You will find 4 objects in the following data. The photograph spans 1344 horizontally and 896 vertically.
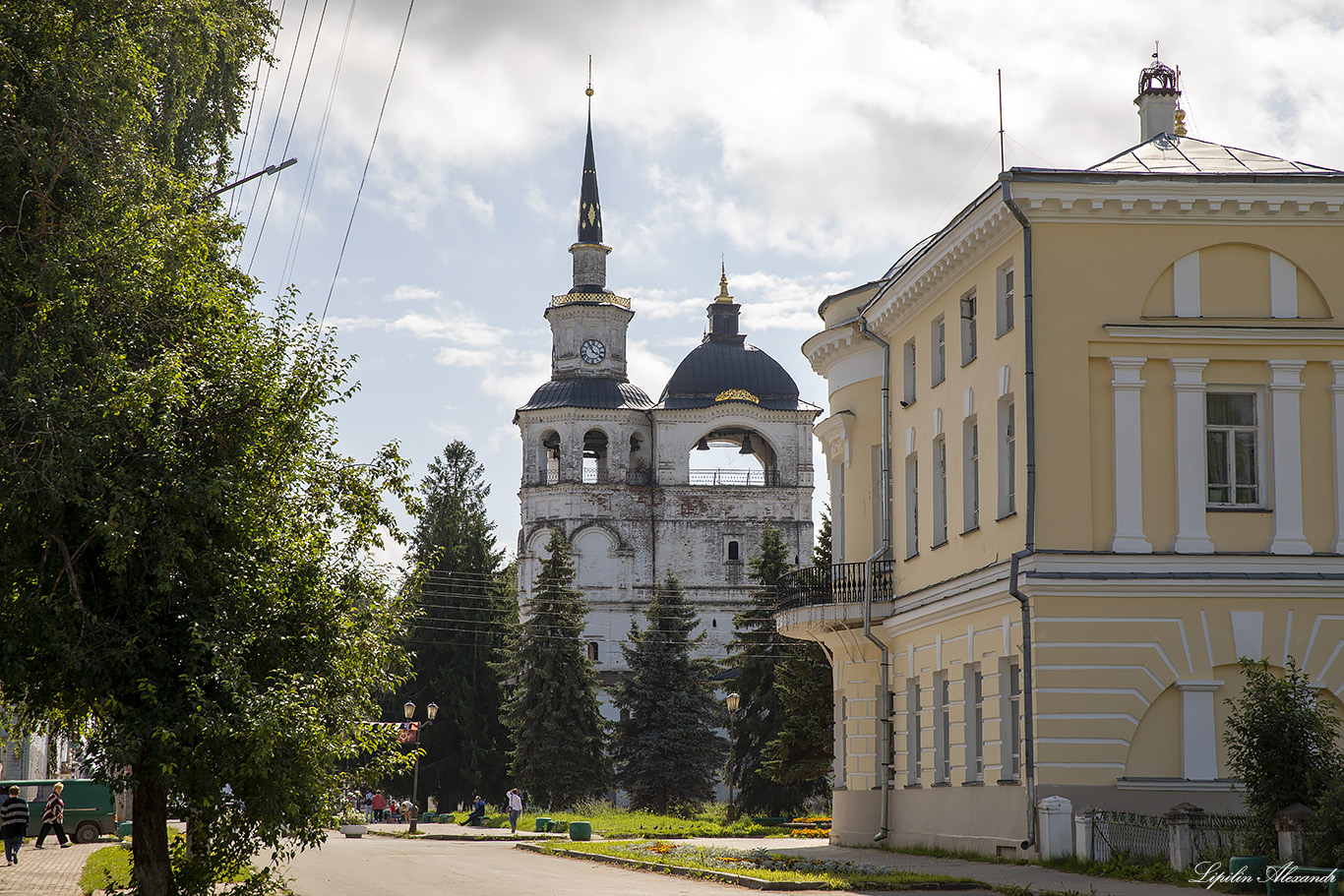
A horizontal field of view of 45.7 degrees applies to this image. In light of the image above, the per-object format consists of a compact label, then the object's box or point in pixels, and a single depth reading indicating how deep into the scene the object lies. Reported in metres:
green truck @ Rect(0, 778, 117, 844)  43.25
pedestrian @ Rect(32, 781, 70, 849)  38.69
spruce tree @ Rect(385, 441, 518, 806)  72.00
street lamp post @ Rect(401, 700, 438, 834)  47.95
